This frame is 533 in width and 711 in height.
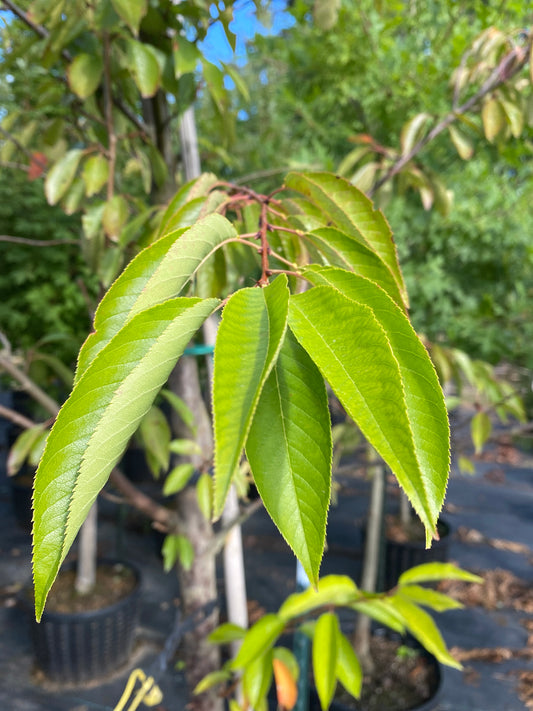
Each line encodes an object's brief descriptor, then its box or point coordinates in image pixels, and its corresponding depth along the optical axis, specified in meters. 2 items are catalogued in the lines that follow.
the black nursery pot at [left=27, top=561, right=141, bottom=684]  1.57
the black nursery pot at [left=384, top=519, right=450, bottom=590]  2.02
